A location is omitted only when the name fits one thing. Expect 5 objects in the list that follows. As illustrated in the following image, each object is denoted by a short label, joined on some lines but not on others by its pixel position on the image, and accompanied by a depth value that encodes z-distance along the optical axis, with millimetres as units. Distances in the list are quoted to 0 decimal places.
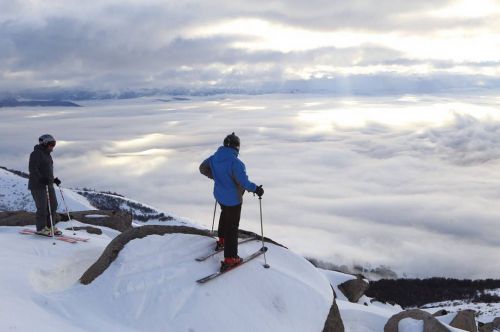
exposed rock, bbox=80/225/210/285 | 11412
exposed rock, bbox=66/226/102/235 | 21152
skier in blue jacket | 11133
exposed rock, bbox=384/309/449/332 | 16938
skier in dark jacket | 14734
